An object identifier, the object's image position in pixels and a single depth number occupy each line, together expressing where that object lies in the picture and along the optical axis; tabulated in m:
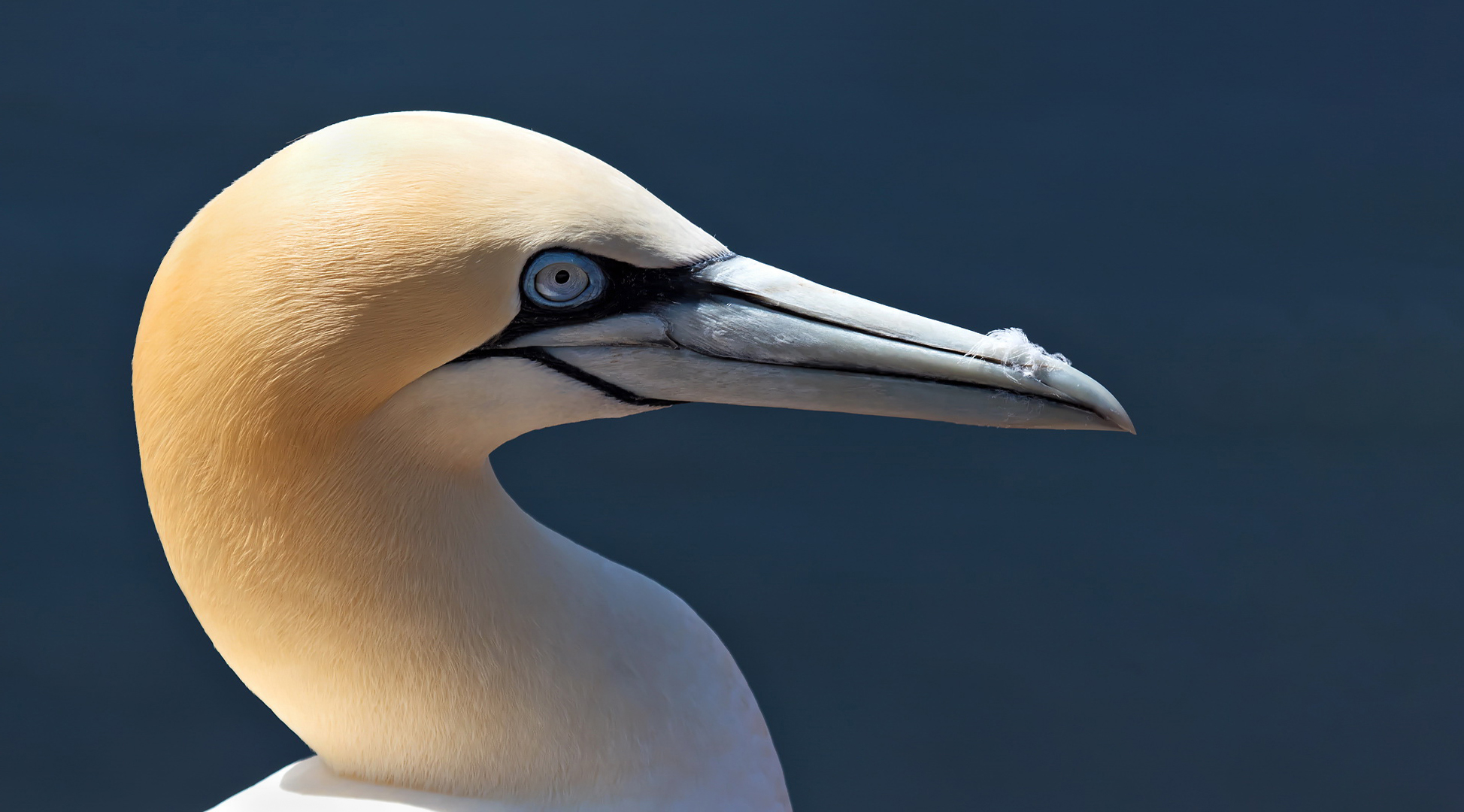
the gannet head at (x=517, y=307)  4.59
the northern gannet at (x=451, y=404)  4.59
